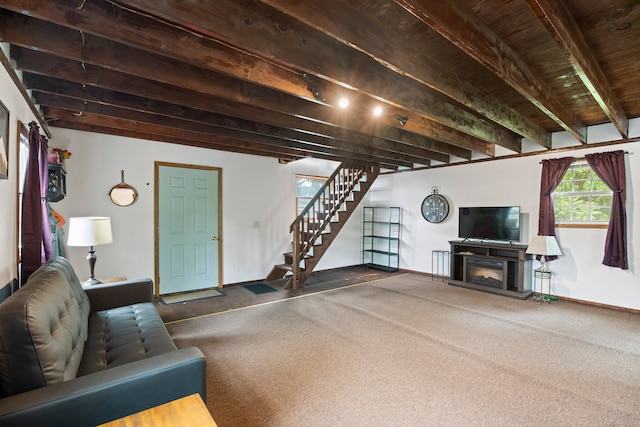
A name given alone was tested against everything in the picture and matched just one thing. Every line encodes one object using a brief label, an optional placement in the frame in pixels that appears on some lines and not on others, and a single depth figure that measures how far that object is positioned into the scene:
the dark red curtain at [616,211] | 4.03
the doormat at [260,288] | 5.13
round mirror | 4.38
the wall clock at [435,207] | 6.07
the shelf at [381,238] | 7.02
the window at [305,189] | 6.43
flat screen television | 4.99
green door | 4.78
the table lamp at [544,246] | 4.32
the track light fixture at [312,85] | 2.57
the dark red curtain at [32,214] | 2.42
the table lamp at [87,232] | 3.09
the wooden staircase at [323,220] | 5.43
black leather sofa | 1.23
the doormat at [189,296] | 4.55
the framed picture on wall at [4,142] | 1.88
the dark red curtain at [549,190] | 4.60
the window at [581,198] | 4.34
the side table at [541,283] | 4.68
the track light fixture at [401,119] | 3.28
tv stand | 4.79
